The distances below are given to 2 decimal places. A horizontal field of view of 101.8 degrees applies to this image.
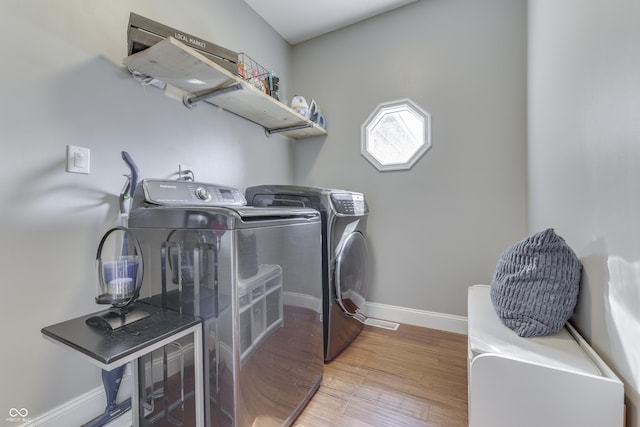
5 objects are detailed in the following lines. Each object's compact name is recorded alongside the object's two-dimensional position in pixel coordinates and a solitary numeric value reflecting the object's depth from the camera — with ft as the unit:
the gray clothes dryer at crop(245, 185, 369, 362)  5.28
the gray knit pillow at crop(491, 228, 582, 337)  2.95
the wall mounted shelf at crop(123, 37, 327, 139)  4.02
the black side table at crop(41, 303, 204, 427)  2.21
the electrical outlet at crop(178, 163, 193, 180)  5.17
